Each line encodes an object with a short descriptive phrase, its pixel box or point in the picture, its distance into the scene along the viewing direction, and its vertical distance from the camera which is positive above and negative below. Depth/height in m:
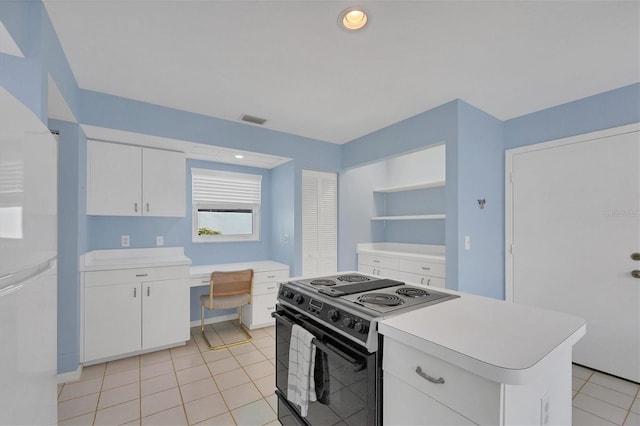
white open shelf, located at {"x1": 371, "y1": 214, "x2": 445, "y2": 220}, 3.17 -0.02
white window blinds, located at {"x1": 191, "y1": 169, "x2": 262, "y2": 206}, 3.74 +0.40
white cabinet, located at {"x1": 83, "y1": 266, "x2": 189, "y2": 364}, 2.59 -0.93
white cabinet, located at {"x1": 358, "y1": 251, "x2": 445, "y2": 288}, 3.08 -0.64
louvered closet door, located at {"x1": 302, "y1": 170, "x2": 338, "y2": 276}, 3.84 -0.09
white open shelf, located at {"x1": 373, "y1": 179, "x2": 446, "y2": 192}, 3.52 +0.40
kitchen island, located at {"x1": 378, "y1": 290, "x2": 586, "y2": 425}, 0.84 -0.50
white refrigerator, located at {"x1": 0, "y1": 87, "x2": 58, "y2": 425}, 0.63 -0.13
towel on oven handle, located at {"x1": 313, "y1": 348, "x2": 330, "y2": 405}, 1.41 -0.82
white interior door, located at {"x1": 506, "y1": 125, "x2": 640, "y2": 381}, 2.37 -0.20
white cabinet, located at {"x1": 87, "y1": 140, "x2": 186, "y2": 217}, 2.82 +0.38
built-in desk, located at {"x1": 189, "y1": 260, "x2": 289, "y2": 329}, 3.46 -0.92
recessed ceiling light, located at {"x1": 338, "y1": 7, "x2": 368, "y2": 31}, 1.56 +1.13
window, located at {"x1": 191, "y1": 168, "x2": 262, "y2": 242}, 3.75 +0.15
